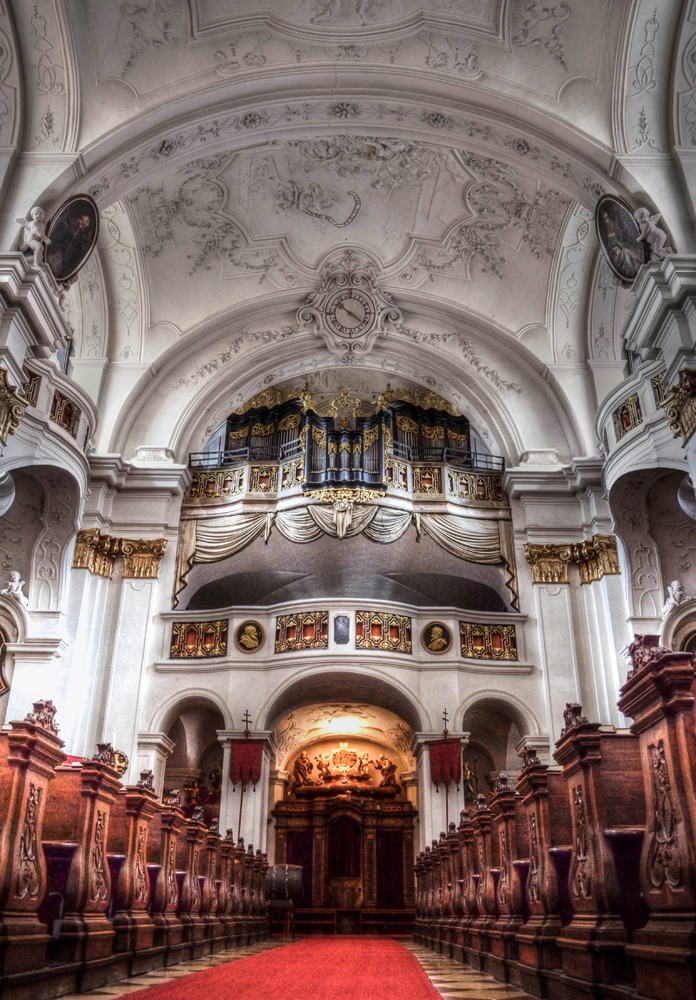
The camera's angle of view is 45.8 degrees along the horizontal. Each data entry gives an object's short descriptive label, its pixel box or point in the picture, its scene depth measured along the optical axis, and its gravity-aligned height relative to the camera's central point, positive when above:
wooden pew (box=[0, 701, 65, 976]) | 3.92 +0.27
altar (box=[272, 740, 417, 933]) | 16.19 +0.83
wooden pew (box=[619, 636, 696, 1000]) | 2.84 +0.25
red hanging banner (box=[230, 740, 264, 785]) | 13.54 +1.99
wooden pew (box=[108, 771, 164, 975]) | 5.42 +0.10
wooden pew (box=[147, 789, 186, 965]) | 6.16 +0.12
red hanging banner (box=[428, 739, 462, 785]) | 13.20 +1.96
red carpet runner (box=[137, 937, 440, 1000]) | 4.30 -0.47
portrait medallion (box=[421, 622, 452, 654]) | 14.21 +4.04
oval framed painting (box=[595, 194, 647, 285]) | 10.09 +7.58
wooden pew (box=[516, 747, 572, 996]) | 4.21 +0.13
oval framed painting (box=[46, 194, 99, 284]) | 10.32 +7.67
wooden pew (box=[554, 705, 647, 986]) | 3.47 +0.18
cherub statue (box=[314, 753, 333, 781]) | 18.27 +2.62
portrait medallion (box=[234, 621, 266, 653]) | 14.27 +4.06
